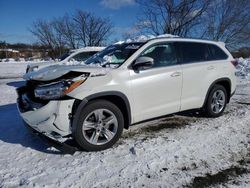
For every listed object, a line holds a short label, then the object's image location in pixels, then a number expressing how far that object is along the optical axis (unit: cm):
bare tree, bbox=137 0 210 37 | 1817
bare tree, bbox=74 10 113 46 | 3101
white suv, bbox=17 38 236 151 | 272
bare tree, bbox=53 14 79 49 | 3103
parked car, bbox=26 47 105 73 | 812
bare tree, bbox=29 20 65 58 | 3163
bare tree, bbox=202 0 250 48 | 1782
